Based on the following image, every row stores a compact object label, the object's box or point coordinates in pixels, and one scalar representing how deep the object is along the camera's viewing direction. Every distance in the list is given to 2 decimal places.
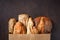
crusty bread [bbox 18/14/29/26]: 1.13
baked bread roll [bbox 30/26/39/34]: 1.06
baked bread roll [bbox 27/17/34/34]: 1.08
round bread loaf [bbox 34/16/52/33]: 1.08
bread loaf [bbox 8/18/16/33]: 1.12
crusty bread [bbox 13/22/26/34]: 1.07
